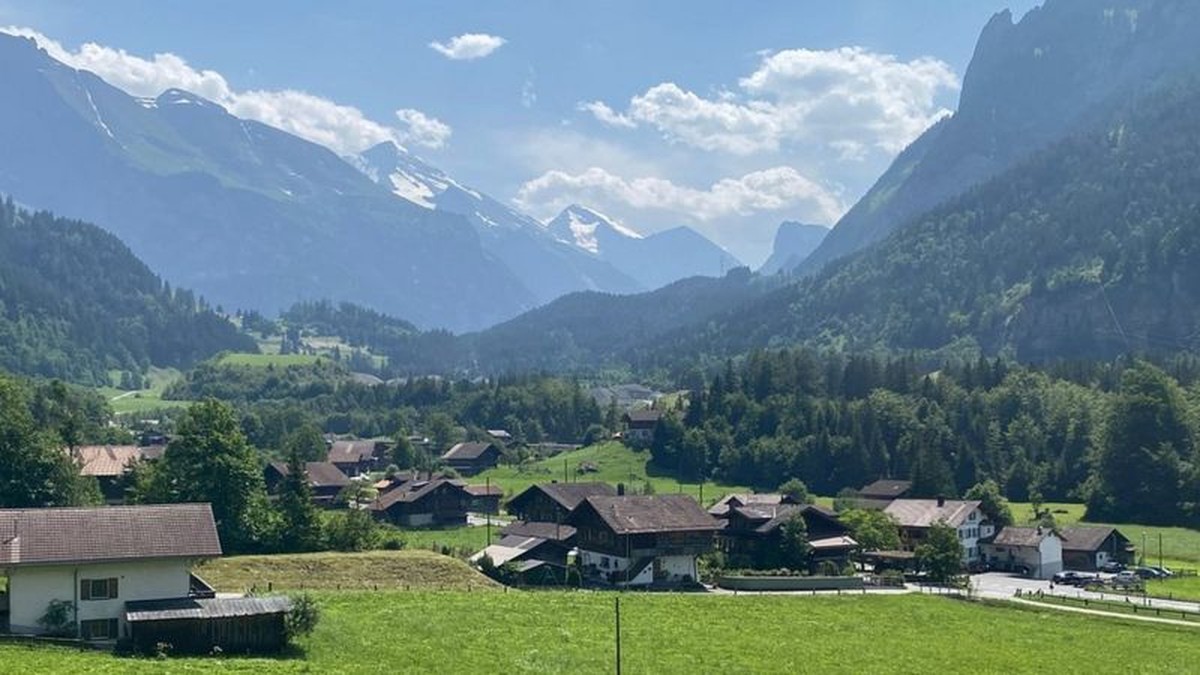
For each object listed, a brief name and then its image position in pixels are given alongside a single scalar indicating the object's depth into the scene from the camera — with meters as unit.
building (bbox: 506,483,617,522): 99.75
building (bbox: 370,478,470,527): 113.88
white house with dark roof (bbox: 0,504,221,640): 44.34
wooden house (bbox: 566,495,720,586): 78.62
